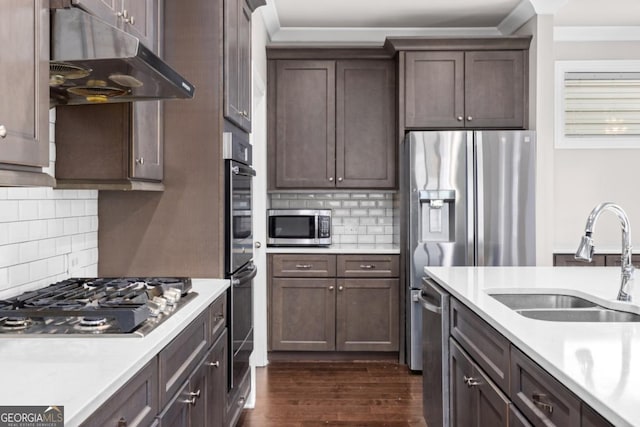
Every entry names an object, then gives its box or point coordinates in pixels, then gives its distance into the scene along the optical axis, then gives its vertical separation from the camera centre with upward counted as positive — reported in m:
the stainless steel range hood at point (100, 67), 1.44 +0.45
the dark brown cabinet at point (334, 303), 4.20 -0.72
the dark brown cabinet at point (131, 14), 1.67 +0.73
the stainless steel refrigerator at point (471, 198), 3.94 +0.11
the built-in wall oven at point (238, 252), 2.54 -0.20
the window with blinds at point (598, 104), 4.54 +0.94
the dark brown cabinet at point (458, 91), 4.18 +0.96
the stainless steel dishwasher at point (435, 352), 2.42 -0.68
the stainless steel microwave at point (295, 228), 4.33 -0.12
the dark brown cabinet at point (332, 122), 4.40 +0.75
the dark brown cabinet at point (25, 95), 1.18 +0.28
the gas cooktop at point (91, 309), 1.49 -0.29
